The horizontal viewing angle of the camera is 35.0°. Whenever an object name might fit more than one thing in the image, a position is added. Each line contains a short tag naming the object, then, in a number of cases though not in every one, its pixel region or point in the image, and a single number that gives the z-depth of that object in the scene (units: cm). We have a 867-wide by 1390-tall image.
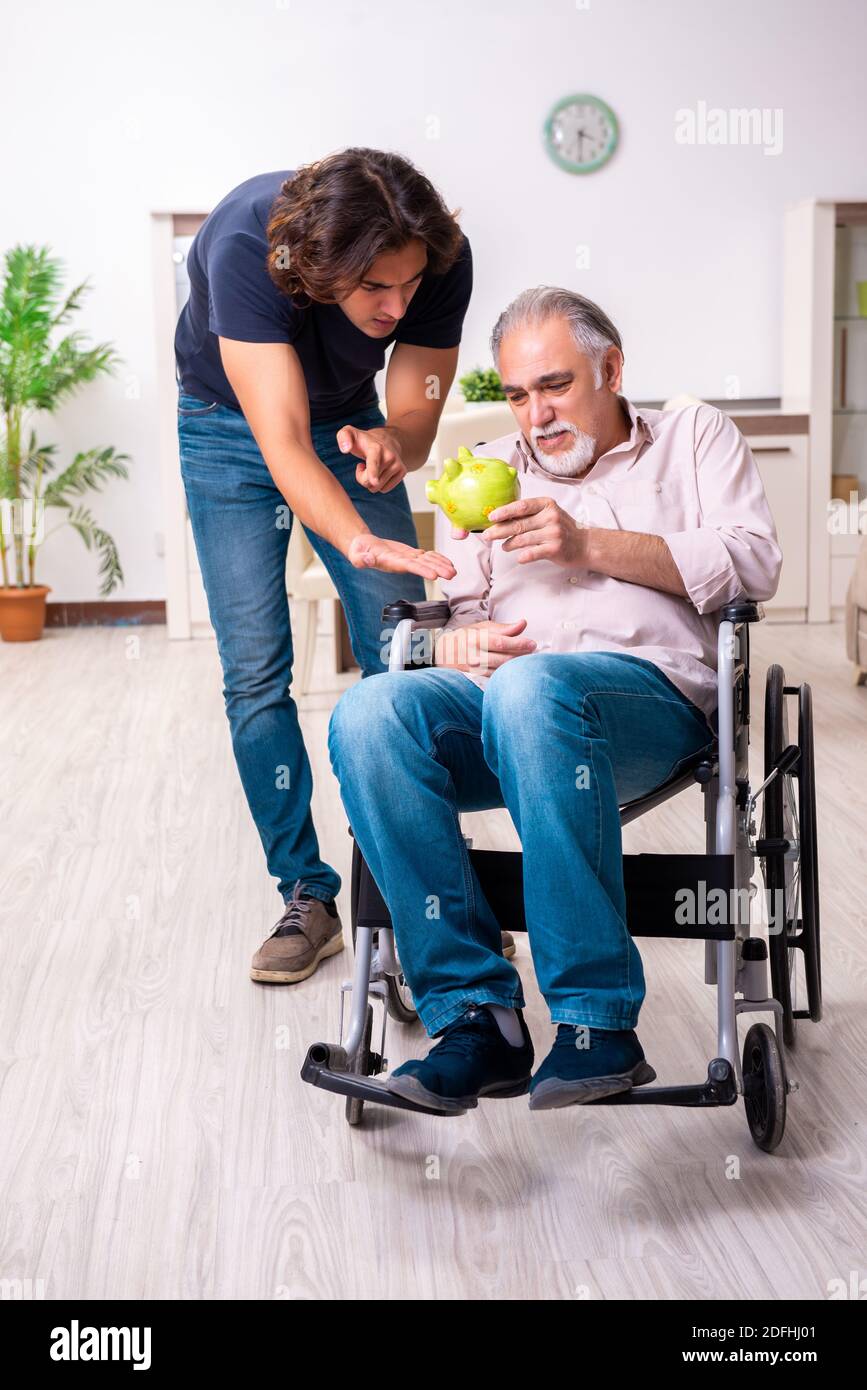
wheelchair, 148
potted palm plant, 523
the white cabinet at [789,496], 533
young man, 177
